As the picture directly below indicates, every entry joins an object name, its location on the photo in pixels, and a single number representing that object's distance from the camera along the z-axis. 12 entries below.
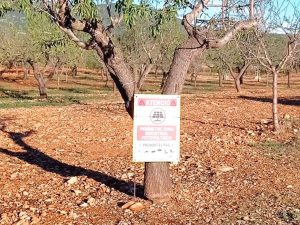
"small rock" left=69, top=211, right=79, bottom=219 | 6.67
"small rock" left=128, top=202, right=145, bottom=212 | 6.95
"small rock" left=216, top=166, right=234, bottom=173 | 9.44
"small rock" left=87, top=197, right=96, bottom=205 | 7.21
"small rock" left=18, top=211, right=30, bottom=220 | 6.59
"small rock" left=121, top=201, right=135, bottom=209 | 7.04
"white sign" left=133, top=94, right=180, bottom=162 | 6.96
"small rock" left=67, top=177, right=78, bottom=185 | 8.30
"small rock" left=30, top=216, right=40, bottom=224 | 6.46
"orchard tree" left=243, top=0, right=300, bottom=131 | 13.73
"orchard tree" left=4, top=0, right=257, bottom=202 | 6.80
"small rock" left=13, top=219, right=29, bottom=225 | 6.39
